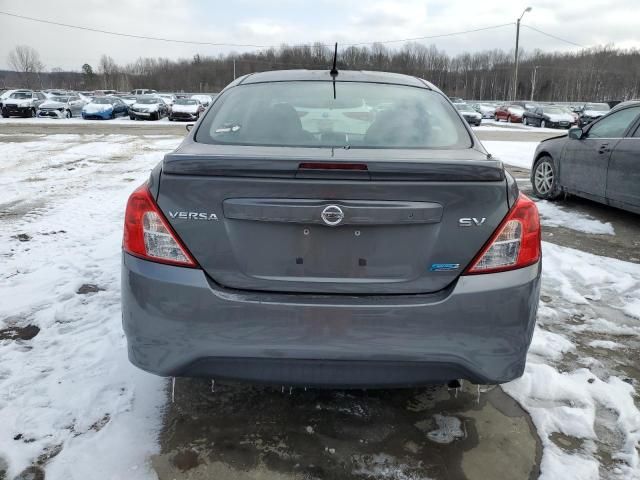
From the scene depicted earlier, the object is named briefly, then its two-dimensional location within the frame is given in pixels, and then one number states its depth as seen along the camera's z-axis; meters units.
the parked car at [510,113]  37.44
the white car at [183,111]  30.61
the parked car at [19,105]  30.47
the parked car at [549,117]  32.06
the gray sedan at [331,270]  2.00
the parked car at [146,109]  31.06
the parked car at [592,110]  35.80
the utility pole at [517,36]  44.06
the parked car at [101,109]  30.09
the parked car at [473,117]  31.86
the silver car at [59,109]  31.01
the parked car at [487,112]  45.44
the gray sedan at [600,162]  6.02
